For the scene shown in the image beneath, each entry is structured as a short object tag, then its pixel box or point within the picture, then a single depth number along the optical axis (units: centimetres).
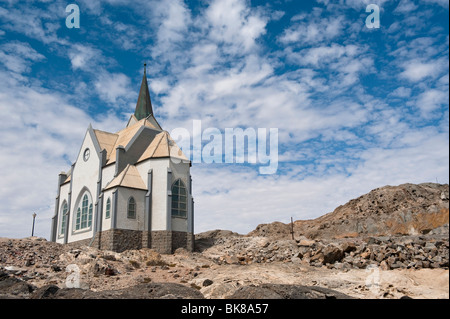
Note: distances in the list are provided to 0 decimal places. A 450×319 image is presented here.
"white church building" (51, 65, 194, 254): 3447
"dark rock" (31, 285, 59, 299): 1735
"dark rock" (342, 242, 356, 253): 2389
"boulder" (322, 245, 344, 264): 2327
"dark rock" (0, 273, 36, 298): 1928
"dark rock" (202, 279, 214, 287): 2016
